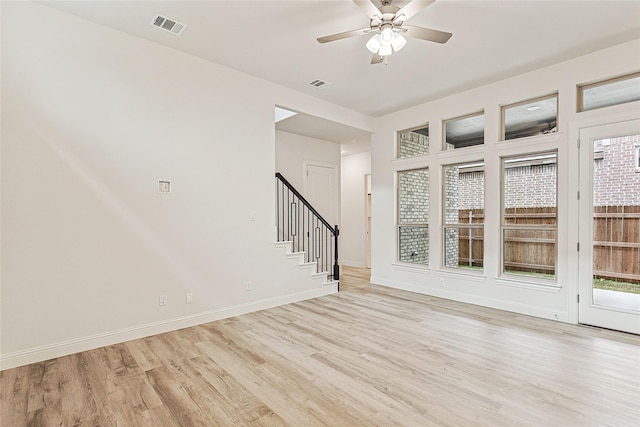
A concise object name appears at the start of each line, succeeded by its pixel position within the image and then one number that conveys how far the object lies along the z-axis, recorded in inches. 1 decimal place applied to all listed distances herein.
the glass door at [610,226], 132.1
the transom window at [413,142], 209.3
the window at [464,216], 182.9
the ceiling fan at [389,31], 99.4
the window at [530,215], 157.6
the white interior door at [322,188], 260.7
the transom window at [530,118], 157.6
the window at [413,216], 210.1
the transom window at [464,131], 184.4
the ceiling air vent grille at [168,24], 118.1
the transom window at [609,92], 134.3
